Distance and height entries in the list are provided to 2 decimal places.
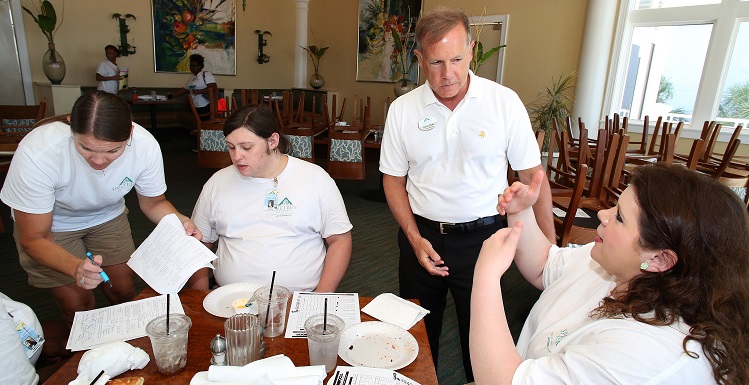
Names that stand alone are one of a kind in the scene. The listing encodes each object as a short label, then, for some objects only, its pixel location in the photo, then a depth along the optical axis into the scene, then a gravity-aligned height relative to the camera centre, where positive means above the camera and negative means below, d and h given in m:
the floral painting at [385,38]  8.02 +0.90
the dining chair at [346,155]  4.48 -0.70
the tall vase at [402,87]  5.79 +0.01
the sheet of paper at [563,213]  2.89 -0.76
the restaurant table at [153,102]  7.06 -0.42
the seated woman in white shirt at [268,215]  1.71 -0.52
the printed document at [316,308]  1.28 -0.69
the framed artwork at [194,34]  8.18 +0.82
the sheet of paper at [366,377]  1.03 -0.68
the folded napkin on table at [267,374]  0.96 -0.63
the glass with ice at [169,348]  1.05 -0.63
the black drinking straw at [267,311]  1.23 -0.63
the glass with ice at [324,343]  1.07 -0.62
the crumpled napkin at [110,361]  1.00 -0.65
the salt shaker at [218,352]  1.09 -0.66
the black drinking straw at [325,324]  1.10 -0.59
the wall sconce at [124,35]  7.72 +0.67
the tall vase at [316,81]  9.39 +0.06
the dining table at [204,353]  1.05 -0.70
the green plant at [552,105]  5.77 -0.12
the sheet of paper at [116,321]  1.20 -0.70
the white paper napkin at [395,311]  1.32 -0.68
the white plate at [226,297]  1.34 -0.69
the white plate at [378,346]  1.14 -0.69
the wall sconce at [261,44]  9.33 +0.76
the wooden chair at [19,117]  3.77 -0.43
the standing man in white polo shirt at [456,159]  1.65 -0.26
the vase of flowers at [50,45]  6.55 +0.38
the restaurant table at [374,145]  4.58 -0.59
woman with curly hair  0.78 -0.38
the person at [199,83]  7.36 -0.09
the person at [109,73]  7.12 +0.01
